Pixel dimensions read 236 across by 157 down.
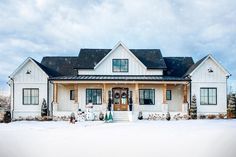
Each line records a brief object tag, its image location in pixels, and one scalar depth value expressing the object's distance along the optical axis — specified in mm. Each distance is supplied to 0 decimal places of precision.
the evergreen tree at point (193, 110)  17339
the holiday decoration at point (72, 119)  14811
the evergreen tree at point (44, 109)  17741
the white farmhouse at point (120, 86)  17962
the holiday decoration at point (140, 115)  17420
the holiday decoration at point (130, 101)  17729
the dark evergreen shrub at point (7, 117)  16898
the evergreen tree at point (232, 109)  17901
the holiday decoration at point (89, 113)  16858
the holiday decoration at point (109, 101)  18520
